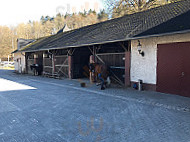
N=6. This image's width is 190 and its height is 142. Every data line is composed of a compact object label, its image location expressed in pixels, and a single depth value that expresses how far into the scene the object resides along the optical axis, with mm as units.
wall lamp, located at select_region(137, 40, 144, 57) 8539
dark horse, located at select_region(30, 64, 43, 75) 18812
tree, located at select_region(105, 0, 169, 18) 20264
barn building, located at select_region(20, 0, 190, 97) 7258
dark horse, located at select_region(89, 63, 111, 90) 9492
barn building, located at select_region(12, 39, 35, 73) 22469
